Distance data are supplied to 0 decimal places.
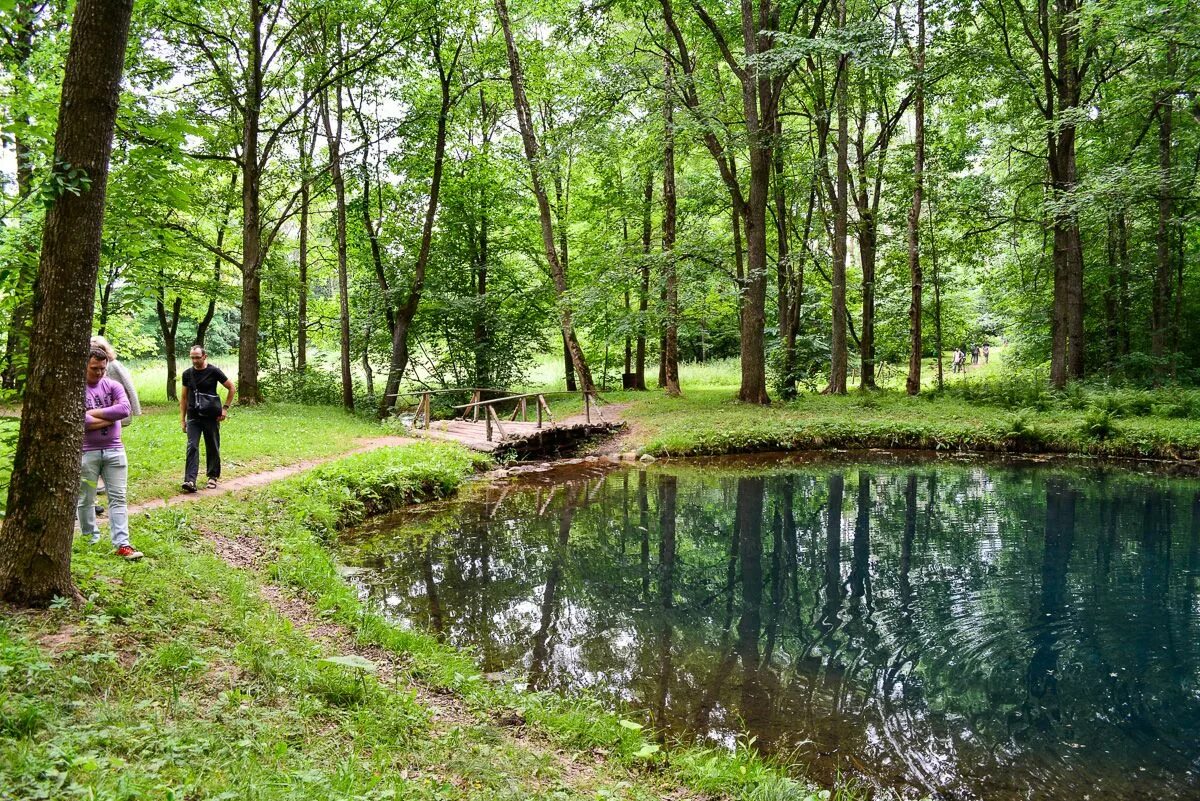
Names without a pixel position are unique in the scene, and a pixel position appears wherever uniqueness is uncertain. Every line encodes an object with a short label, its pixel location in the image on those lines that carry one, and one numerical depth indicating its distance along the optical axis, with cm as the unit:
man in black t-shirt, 888
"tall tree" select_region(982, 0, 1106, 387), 1750
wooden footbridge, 1591
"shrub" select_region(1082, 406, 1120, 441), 1455
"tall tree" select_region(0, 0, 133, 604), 424
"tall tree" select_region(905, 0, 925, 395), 1922
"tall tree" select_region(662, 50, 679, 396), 1989
